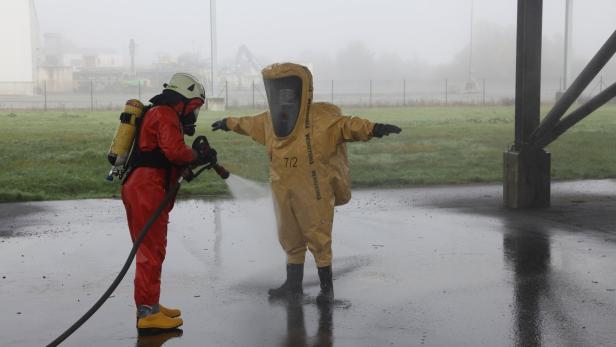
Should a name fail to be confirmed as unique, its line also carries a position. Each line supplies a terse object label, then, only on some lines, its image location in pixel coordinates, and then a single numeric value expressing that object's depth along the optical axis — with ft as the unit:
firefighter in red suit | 18.62
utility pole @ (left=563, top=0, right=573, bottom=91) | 94.04
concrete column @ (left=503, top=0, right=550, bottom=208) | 34.68
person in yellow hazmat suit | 20.90
